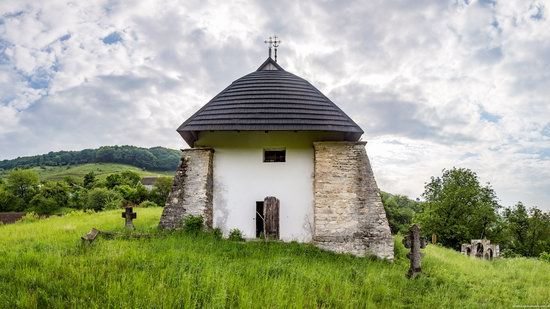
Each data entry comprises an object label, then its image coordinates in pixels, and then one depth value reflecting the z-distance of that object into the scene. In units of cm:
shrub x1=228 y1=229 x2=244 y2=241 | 1059
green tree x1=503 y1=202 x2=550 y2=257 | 3091
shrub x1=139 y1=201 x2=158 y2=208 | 2845
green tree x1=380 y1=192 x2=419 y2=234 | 3858
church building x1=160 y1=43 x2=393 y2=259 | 1028
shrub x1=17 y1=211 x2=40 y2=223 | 1694
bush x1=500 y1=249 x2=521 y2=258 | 2827
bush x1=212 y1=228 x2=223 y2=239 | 1048
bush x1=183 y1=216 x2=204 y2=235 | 1036
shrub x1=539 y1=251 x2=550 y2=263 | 2408
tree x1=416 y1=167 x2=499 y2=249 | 2622
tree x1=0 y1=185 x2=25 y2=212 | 4416
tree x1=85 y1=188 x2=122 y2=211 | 3678
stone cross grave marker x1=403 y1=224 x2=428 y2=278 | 820
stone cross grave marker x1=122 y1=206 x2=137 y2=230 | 1141
